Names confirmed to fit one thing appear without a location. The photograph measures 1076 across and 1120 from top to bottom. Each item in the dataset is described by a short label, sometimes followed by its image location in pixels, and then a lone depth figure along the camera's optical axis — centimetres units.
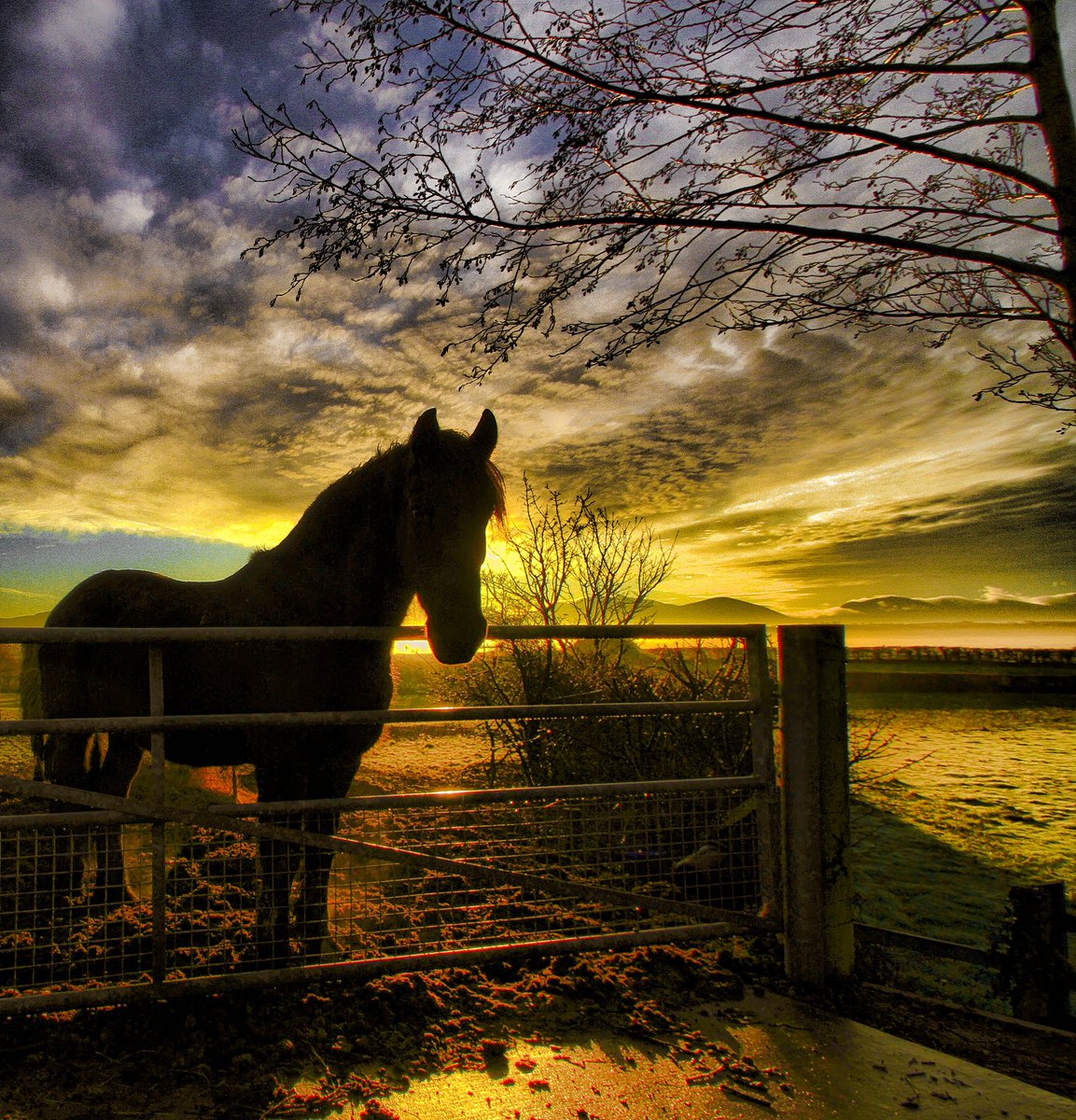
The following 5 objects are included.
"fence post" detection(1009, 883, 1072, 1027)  275
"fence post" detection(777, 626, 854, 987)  275
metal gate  237
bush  493
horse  256
